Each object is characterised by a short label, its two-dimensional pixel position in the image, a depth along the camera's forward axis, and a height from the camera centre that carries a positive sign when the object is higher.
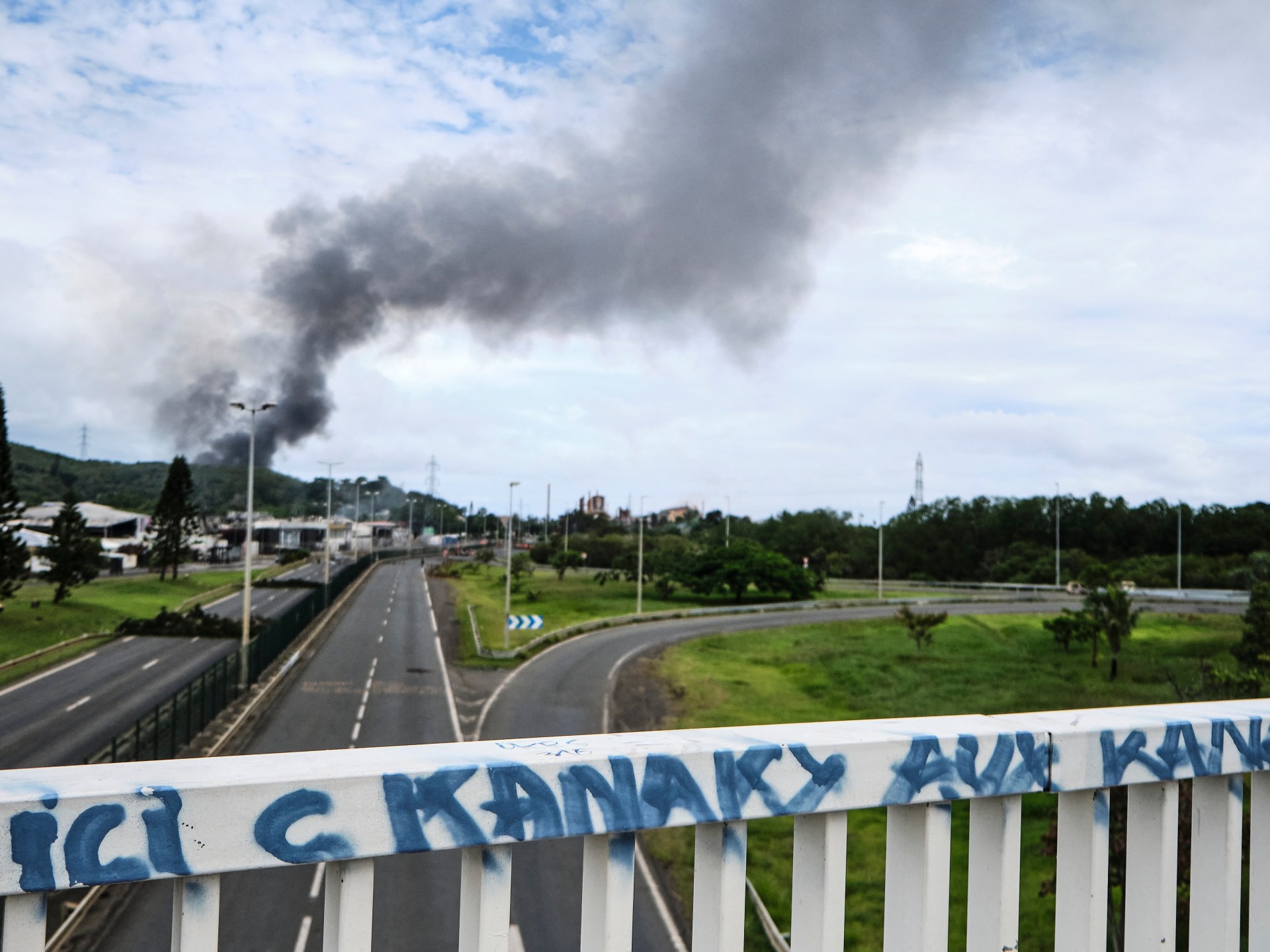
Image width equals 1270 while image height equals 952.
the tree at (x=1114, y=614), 31.88 -2.63
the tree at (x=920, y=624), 37.44 -3.66
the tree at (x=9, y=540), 40.34 -1.64
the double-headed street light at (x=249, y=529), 29.30 -0.57
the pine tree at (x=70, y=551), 45.53 -2.25
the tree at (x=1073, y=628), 33.94 -3.41
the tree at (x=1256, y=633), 25.05 -2.45
